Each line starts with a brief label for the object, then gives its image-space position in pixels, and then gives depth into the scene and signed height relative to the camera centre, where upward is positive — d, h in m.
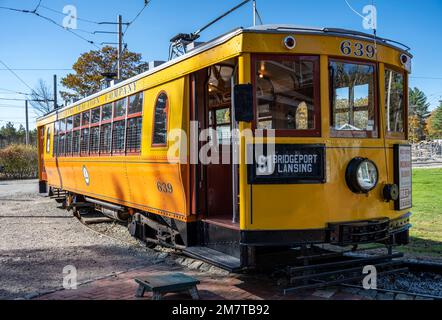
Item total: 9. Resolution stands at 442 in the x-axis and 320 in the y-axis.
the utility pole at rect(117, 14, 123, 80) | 19.00 +5.46
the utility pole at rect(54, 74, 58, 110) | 34.41 +5.86
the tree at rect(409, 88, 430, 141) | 92.44 +10.87
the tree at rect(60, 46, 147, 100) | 28.55 +6.05
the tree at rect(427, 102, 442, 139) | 91.12 +7.29
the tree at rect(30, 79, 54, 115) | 38.42 +5.34
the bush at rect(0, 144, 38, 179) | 34.06 +0.27
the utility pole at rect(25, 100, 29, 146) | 43.44 +4.25
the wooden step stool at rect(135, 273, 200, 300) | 4.97 -1.32
